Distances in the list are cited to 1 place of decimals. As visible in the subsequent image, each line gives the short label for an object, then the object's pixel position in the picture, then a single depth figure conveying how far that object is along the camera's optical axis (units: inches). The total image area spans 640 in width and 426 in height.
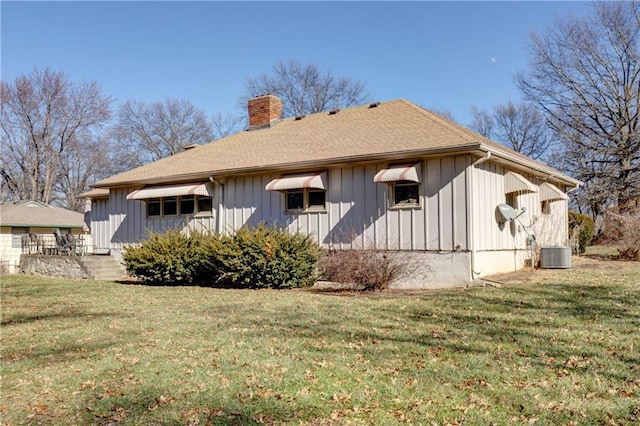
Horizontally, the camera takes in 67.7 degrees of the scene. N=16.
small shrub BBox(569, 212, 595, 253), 764.0
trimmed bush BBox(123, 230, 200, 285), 552.4
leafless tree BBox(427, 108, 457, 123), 1752.6
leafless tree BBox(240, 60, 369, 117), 1654.8
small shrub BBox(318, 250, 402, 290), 441.1
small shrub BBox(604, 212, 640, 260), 645.3
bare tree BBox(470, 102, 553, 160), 1676.9
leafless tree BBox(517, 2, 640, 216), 1161.4
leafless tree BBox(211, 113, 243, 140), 1846.7
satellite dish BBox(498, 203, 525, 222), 513.0
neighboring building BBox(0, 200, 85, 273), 882.1
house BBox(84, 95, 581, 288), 469.7
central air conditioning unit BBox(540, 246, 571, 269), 548.7
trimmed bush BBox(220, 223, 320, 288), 489.4
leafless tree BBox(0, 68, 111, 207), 1440.7
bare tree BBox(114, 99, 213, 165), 1774.1
